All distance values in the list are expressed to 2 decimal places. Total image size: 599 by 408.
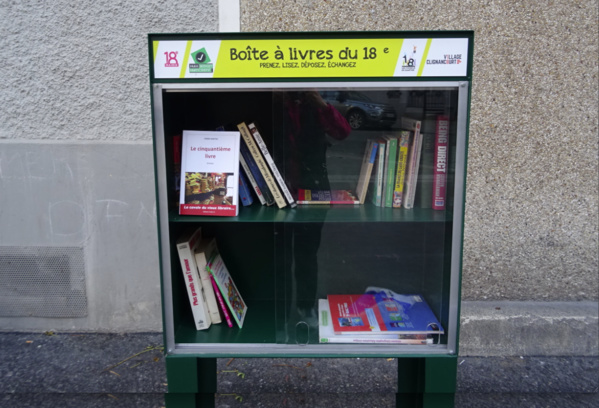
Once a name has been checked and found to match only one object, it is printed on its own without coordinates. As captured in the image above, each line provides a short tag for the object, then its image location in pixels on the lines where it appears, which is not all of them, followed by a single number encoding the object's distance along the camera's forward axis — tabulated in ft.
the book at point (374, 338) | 7.43
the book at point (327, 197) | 8.02
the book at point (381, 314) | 7.63
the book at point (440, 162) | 7.26
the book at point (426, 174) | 7.56
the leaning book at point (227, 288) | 8.05
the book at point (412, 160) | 7.57
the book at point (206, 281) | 7.86
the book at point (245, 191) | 7.98
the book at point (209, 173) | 7.47
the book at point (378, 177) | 7.86
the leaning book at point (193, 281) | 7.63
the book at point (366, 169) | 7.85
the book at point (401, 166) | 7.73
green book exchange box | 6.59
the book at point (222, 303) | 7.99
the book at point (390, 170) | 7.79
